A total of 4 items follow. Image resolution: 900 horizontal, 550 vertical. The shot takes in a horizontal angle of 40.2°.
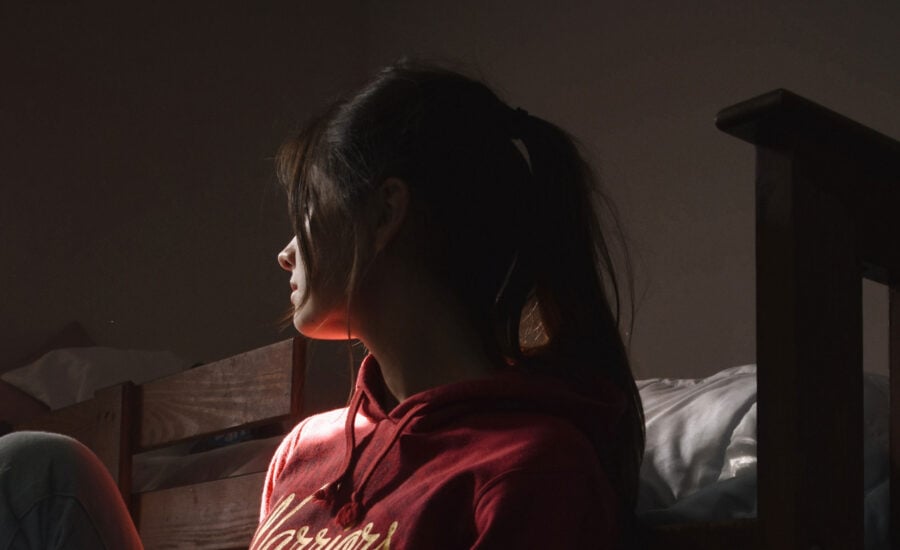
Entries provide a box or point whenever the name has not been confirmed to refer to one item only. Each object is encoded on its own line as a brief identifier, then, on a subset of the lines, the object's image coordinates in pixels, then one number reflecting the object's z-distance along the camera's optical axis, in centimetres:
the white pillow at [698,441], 93
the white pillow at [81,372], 245
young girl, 89
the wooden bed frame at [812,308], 68
